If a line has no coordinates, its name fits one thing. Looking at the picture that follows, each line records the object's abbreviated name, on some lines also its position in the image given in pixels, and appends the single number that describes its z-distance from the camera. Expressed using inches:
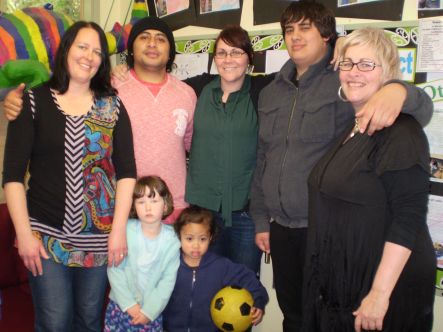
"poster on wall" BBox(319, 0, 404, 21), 71.9
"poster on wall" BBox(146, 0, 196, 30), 102.9
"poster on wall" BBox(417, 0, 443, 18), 66.9
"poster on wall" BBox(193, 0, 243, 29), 94.4
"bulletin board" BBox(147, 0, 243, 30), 95.4
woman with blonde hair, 45.8
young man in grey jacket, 63.7
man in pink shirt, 71.6
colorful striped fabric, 76.1
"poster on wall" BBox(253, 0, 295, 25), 86.5
